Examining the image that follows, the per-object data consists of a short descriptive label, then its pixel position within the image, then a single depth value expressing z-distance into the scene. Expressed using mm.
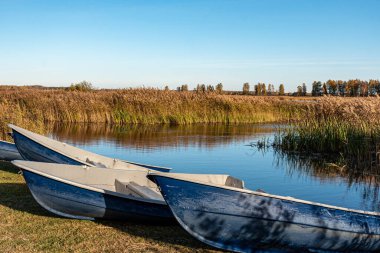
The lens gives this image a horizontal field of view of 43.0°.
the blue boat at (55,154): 9828
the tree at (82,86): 46562
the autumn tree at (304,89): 104562
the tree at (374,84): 63138
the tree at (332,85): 95538
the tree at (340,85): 90062
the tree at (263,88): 106594
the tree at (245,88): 97188
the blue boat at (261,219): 6070
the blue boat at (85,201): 7258
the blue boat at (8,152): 12531
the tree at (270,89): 108250
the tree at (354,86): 84000
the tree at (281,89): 109875
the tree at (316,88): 96062
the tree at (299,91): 100500
